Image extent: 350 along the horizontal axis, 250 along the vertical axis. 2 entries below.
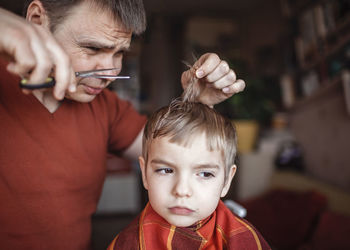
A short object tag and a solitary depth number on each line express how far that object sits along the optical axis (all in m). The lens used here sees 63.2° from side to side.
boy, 0.81
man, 0.89
